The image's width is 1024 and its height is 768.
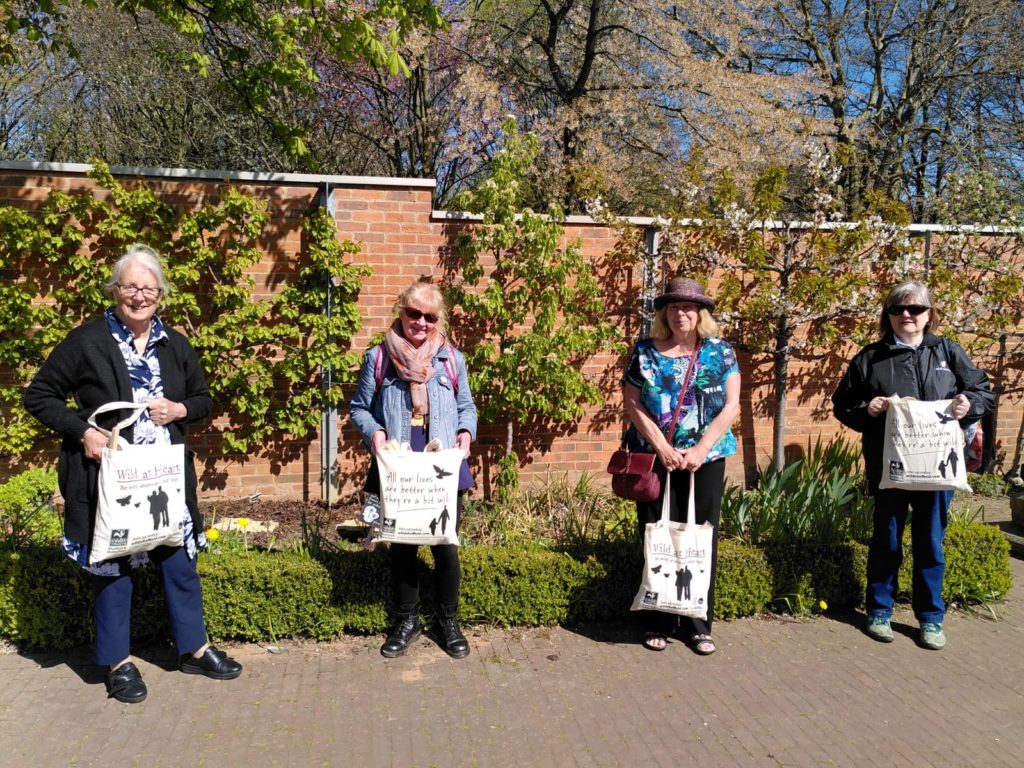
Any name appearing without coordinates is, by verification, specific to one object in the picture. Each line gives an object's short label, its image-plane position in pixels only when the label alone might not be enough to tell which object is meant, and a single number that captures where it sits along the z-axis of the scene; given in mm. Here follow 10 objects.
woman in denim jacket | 3756
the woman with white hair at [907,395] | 4055
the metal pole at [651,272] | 6742
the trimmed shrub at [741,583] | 4438
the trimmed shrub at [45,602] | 3850
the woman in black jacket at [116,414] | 3316
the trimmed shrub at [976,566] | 4688
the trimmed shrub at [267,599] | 3973
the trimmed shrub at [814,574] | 4551
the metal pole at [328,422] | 6102
